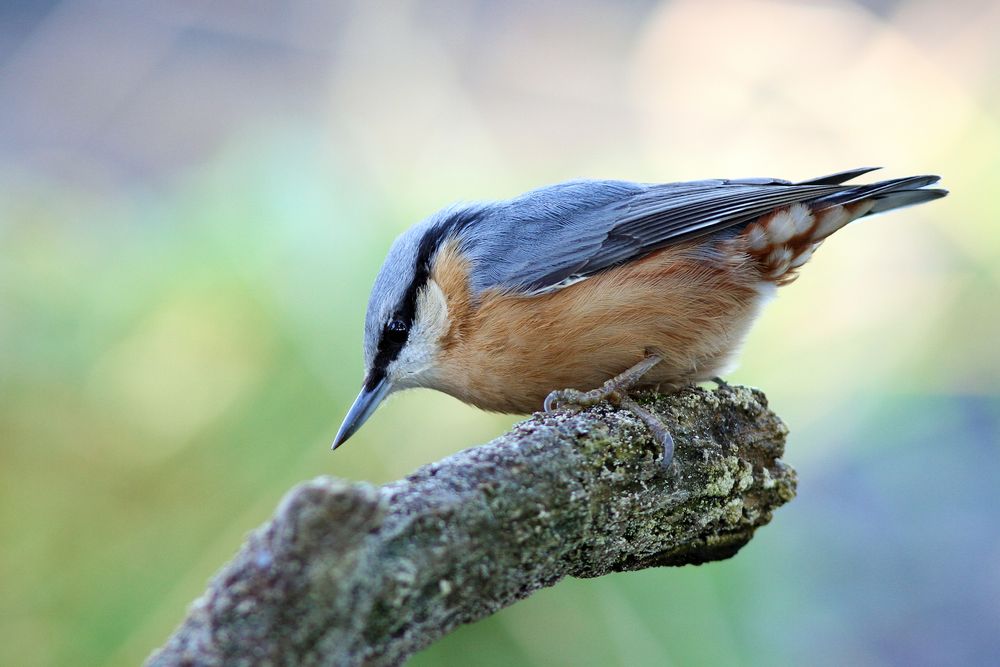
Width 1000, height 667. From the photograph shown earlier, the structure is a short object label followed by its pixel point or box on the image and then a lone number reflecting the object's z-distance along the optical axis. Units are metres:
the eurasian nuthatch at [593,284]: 3.31
